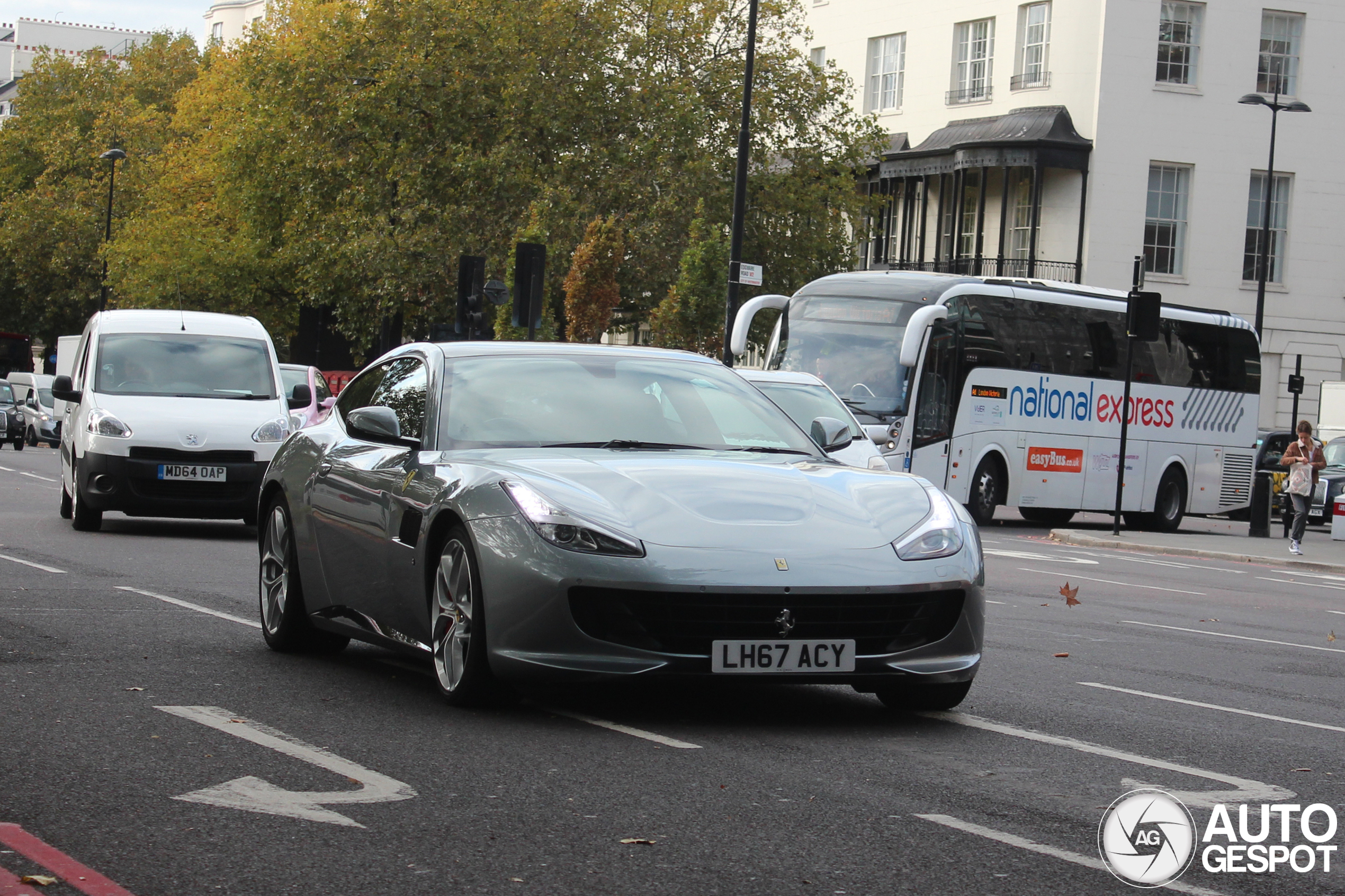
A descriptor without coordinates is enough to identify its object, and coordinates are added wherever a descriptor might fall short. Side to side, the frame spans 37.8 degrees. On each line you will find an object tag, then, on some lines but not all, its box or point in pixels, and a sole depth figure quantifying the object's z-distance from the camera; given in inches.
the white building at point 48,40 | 5418.3
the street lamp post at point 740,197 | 1264.8
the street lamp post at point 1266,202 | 1621.6
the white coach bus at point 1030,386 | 1099.9
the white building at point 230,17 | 4498.0
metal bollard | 1227.2
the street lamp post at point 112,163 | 2640.3
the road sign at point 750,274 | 1226.6
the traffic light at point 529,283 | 937.5
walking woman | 1033.5
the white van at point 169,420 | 668.1
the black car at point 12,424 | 1862.7
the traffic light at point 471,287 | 984.3
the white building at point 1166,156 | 1876.2
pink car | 1032.2
